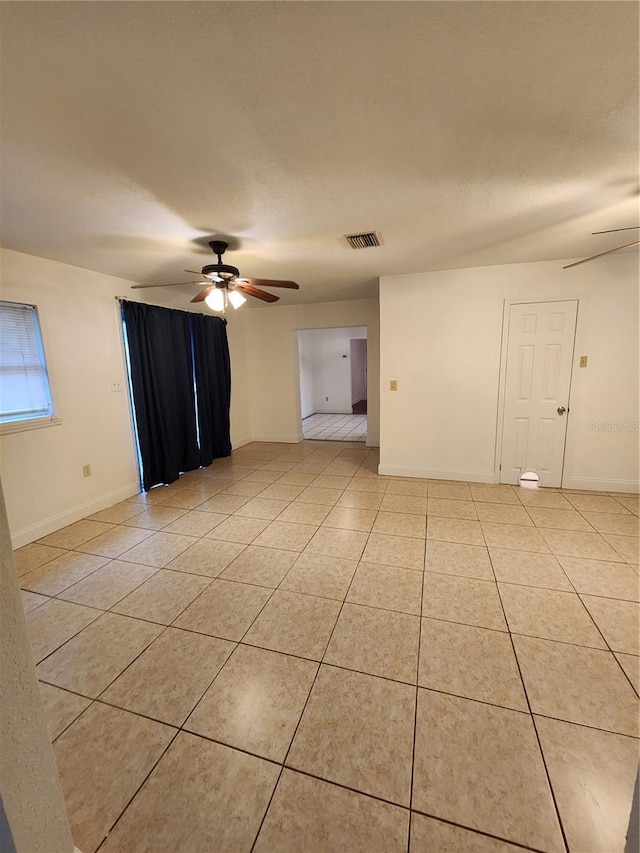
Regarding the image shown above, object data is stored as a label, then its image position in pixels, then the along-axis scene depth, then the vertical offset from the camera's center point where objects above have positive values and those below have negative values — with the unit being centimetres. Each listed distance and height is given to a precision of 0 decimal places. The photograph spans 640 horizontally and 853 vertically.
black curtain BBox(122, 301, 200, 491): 401 -15
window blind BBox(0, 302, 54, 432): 285 +8
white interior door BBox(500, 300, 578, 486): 371 -23
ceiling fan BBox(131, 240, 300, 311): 271 +72
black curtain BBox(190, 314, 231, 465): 503 -12
